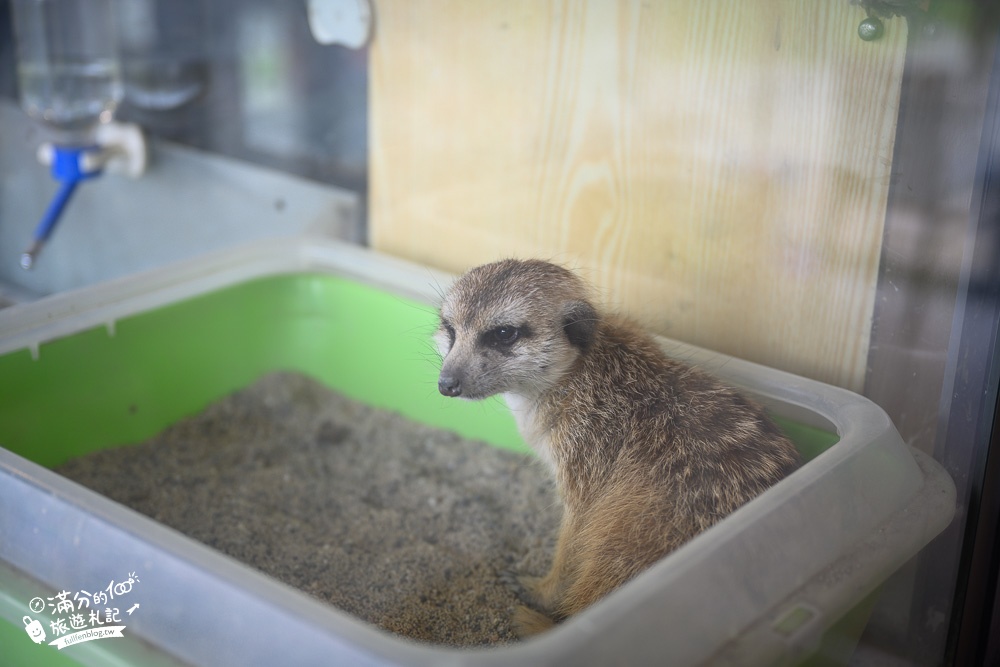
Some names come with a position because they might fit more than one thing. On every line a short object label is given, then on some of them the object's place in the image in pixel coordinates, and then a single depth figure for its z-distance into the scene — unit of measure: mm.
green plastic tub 354
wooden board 475
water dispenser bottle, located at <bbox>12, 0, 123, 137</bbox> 837
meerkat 440
